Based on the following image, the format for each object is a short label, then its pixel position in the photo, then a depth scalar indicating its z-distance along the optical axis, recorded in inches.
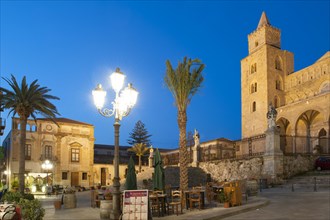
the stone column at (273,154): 949.8
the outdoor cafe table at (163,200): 517.0
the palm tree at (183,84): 722.2
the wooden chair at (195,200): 560.9
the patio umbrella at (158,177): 598.9
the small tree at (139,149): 2127.0
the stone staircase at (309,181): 873.3
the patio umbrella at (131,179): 560.1
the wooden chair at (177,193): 564.6
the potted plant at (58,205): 685.3
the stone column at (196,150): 1395.2
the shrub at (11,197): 577.0
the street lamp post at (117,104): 413.0
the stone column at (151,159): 1631.8
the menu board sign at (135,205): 383.6
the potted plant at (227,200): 569.7
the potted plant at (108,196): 552.5
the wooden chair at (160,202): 518.3
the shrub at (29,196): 766.9
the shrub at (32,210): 366.0
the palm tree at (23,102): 877.8
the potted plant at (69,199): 691.4
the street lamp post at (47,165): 1360.5
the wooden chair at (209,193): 650.8
